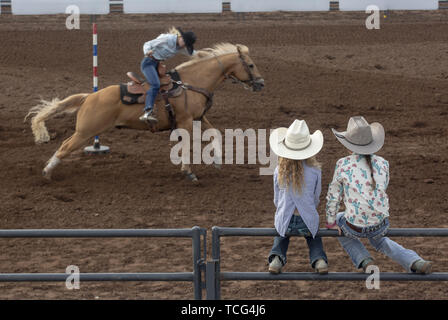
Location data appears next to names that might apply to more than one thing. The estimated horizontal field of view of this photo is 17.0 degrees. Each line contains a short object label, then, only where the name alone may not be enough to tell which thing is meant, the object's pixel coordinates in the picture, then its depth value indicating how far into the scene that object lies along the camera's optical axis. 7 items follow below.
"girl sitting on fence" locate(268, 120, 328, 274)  10.55
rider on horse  19.64
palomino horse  20.18
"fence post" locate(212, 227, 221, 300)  9.92
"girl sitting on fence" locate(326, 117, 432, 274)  10.51
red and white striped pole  23.26
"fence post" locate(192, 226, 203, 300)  9.90
